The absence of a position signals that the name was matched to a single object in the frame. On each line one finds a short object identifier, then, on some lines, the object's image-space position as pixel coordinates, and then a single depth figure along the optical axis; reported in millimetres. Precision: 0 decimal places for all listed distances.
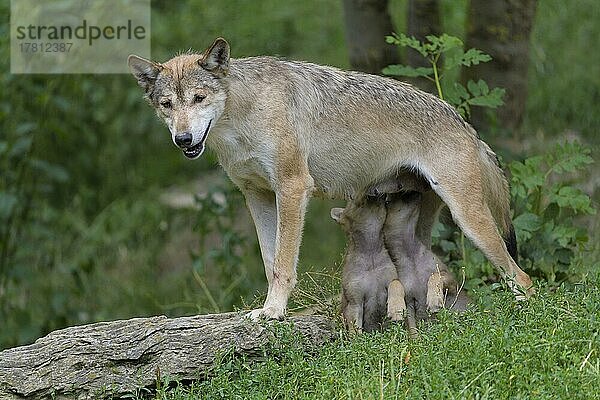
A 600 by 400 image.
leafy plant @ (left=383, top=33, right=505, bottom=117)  16172
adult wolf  13992
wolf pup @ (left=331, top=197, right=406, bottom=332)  14391
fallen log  13109
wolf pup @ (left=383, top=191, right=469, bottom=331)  14648
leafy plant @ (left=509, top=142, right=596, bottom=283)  16594
